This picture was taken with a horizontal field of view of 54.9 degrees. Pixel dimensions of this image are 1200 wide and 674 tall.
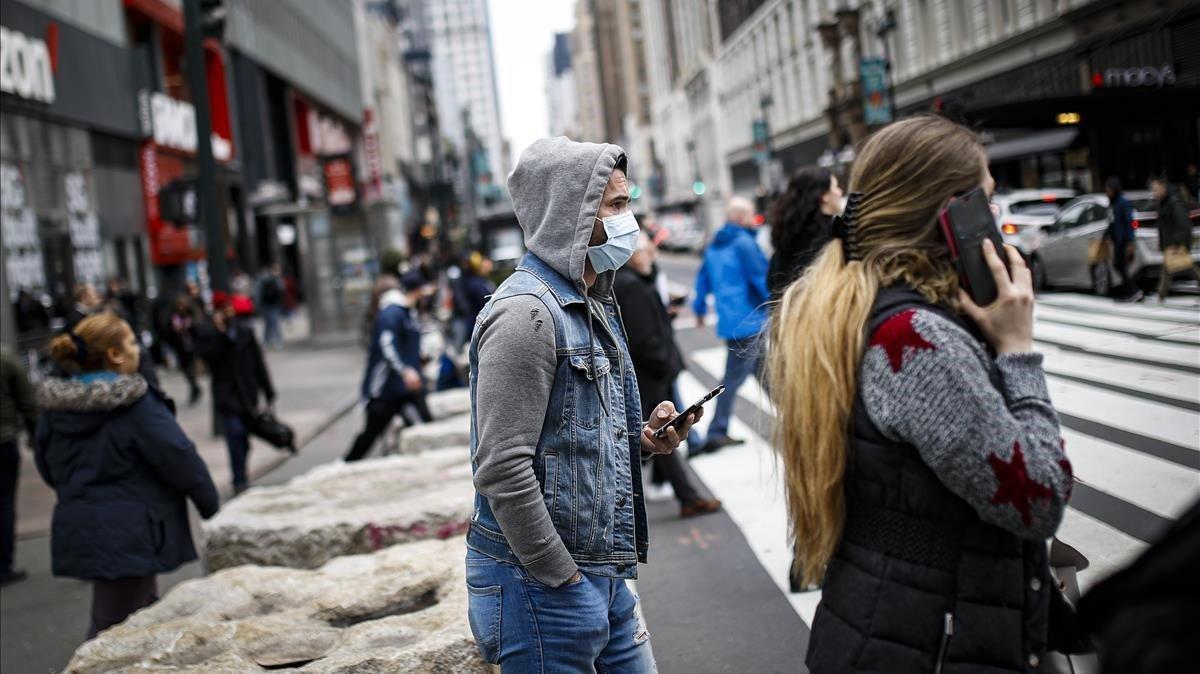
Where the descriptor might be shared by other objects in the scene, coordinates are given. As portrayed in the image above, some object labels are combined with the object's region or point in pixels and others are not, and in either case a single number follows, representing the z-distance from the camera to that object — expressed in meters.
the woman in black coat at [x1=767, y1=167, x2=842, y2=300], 6.66
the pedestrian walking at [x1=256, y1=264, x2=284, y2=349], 30.05
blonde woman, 2.21
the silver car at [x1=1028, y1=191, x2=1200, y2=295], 15.91
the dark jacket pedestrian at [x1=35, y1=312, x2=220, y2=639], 5.29
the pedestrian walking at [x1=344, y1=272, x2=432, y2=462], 10.19
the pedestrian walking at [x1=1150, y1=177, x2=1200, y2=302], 13.93
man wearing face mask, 2.80
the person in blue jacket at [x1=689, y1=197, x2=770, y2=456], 9.09
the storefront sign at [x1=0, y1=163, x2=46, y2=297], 17.31
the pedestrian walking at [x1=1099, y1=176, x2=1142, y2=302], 15.61
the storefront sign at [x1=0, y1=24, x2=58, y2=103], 15.62
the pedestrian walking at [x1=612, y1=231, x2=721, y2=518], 7.80
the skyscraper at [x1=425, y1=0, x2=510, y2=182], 174.41
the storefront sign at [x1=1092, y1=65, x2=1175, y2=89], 27.12
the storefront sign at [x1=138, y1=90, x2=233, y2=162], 26.17
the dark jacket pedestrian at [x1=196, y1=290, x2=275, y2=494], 11.02
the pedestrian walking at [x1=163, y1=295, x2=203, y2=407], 18.88
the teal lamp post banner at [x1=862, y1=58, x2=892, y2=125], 30.80
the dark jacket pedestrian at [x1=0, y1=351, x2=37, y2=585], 8.17
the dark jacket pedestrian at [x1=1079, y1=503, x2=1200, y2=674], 1.25
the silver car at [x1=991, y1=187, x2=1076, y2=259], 20.47
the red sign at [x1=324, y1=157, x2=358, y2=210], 29.80
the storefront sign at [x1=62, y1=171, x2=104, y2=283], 21.17
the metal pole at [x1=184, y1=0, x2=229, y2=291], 14.85
